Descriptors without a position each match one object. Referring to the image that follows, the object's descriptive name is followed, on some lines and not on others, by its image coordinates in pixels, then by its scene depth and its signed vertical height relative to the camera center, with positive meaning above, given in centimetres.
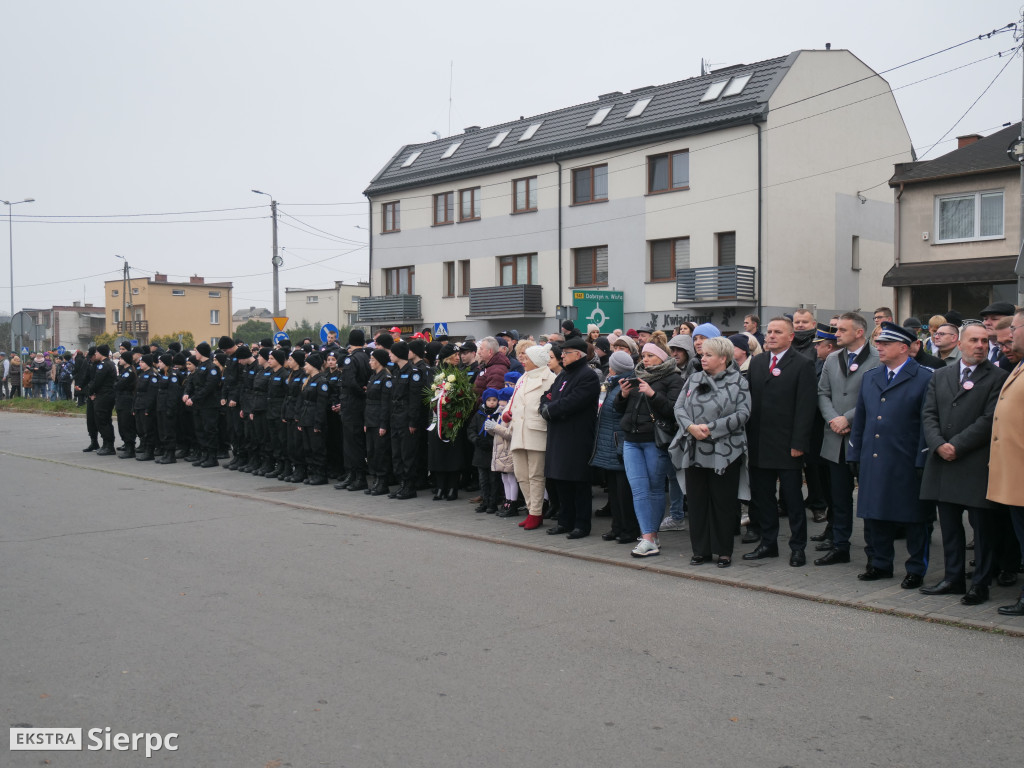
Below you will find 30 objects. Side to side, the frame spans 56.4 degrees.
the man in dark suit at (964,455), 703 -82
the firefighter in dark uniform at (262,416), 1527 -116
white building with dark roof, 3022 +501
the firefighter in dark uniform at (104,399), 1888 -109
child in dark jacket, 1141 -122
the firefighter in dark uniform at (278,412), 1495 -106
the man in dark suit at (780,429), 845 -76
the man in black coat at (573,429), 979 -89
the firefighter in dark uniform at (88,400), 1934 -108
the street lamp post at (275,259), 3759 +346
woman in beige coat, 1048 -90
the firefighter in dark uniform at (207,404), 1678 -105
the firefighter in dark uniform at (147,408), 1788 -119
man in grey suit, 841 -55
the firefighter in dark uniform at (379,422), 1295 -106
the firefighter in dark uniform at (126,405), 1839 -117
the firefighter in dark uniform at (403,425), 1264 -107
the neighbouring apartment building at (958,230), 2628 +328
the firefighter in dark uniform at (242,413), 1579 -116
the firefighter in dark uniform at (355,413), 1353 -98
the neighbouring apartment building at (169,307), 9156 +362
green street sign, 3058 +130
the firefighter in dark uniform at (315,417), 1405 -107
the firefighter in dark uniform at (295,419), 1451 -114
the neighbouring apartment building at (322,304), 9788 +437
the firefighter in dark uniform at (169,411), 1748 -122
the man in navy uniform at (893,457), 755 -91
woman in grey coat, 839 -90
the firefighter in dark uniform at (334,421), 1417 -118
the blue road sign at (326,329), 1858 +30
